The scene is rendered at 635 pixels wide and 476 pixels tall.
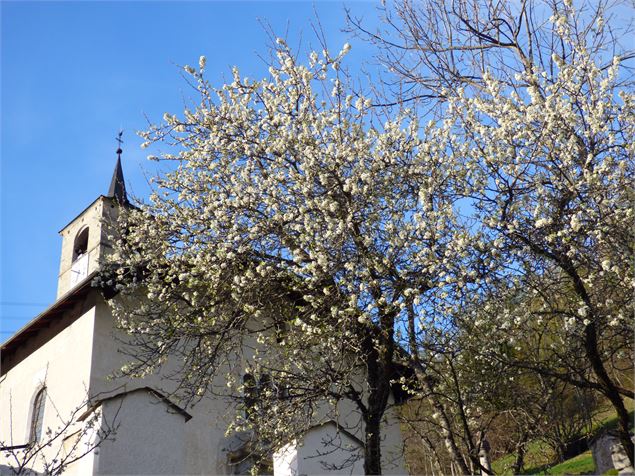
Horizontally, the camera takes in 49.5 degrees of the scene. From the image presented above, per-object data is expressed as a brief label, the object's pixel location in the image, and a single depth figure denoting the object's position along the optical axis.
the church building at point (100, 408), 10.01
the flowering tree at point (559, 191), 7.46
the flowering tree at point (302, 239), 8.38
